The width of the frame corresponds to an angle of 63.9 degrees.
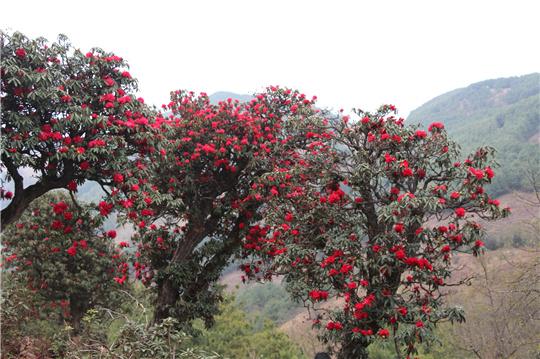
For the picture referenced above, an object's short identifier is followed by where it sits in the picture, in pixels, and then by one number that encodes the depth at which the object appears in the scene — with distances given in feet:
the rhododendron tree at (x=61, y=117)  21.58
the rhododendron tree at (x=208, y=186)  33.40
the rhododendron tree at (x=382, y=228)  23.12
